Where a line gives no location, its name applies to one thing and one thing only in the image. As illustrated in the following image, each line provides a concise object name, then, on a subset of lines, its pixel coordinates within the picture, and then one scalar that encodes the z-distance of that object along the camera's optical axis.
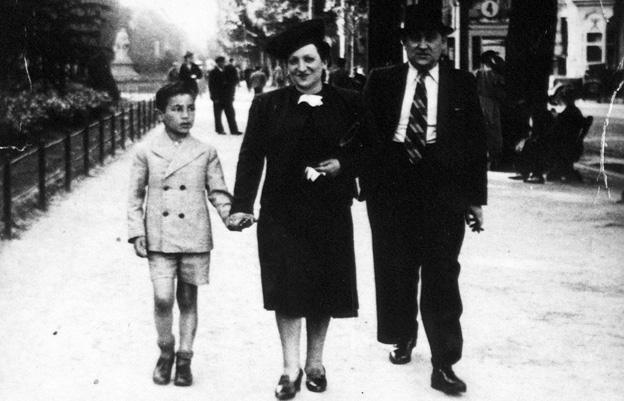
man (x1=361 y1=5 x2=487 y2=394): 5.57
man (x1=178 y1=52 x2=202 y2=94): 26.62
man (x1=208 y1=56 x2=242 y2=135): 25.62
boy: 5.43
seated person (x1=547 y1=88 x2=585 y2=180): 15.72
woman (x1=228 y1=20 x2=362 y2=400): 5.38
